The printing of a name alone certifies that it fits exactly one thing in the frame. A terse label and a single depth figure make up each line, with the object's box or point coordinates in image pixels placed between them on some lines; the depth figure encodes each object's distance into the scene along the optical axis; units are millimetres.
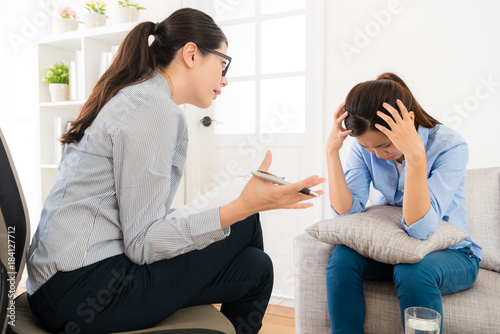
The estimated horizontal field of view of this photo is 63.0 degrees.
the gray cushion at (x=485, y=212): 1484
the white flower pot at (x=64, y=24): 2572
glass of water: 726
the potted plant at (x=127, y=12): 2382
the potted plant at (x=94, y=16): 2475
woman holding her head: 1170
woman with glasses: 800
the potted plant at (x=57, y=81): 2535
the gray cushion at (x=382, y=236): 1163
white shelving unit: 2424
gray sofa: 1152
